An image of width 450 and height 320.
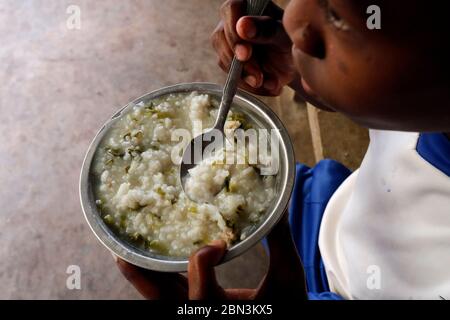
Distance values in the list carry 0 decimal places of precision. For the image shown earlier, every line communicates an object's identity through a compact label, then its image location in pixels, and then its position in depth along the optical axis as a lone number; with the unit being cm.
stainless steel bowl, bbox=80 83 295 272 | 46
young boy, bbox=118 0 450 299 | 30
